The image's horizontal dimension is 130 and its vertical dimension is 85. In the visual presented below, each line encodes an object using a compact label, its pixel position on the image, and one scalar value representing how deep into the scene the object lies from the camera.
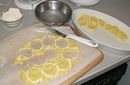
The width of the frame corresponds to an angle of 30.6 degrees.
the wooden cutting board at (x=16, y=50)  0.65
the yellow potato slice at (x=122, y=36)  0.82
